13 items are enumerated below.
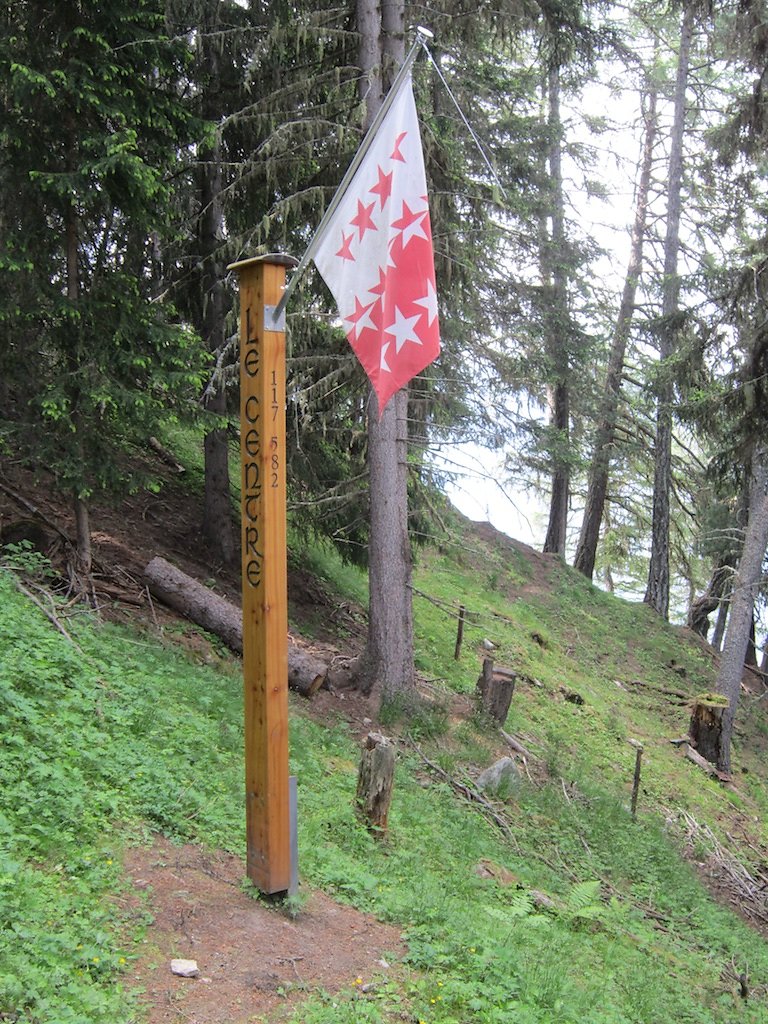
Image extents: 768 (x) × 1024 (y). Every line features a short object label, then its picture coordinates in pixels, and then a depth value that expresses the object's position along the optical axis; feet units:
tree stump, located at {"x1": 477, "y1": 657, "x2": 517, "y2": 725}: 35.60
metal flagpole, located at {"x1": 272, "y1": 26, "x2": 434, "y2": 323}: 16.19
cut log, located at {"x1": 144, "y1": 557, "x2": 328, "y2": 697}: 31.96
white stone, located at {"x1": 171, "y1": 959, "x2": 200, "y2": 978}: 13.60
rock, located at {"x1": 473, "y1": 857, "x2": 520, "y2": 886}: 22.33
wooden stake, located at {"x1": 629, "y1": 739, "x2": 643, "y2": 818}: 32.45
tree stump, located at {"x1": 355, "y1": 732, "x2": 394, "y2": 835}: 21.72
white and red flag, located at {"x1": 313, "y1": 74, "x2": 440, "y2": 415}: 16.84
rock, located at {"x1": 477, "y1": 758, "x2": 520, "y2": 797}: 29.14
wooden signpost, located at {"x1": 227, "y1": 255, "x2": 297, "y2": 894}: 16.35
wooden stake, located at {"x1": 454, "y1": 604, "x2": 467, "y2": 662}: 42.75
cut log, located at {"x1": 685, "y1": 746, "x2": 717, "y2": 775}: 44.80
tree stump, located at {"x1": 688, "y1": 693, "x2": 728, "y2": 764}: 46.42
